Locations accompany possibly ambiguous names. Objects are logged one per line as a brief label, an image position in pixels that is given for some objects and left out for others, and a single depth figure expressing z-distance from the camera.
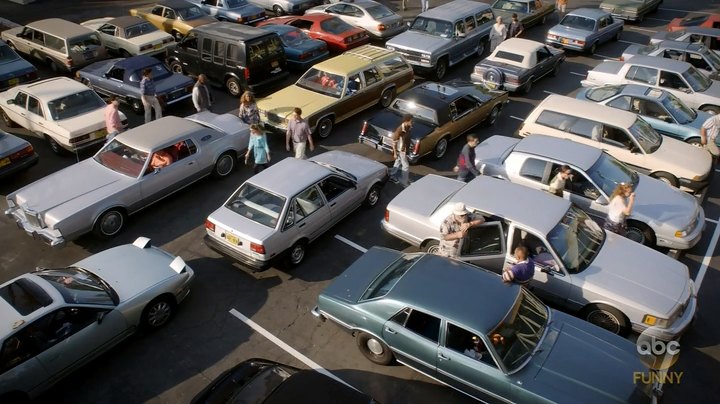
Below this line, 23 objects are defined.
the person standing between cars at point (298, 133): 11.84
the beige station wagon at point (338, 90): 13.63
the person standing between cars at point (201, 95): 13.73
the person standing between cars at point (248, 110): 12.87
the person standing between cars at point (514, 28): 19.34
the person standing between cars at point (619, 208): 9.27
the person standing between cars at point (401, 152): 11.52
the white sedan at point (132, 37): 17.75
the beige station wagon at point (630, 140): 11.45
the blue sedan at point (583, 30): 19.50
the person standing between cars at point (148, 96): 13.77
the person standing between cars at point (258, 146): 11.51
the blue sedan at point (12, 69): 15.37
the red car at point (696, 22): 19.16
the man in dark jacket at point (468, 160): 10.85
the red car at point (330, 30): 18.66
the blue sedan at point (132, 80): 14.96
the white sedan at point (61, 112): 12.78
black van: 15.45
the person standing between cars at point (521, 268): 7.74
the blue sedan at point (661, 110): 13.05
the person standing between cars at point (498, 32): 18.62
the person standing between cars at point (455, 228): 8.53
